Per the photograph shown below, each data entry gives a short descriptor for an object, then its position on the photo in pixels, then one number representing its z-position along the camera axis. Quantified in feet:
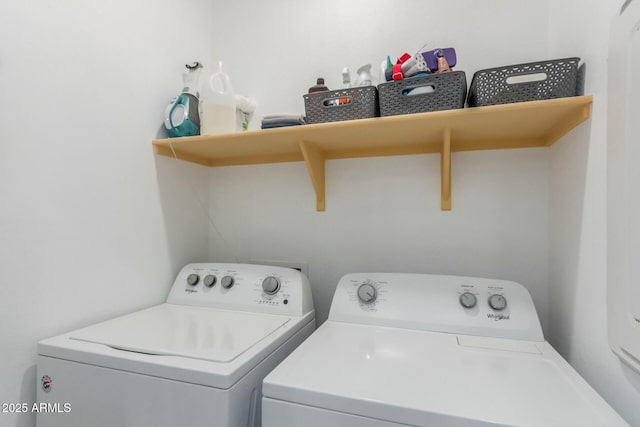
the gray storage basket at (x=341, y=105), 3.55
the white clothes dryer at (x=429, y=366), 1.99
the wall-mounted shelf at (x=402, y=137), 3.10
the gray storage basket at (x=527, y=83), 2.94
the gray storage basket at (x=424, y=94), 3.21
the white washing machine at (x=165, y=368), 2.37
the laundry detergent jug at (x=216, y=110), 4.21
